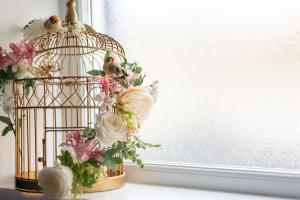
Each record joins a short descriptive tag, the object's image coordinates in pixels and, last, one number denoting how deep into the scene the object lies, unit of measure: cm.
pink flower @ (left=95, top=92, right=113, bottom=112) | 105
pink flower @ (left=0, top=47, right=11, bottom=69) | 118
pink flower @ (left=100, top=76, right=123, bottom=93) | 108
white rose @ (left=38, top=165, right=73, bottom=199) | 96
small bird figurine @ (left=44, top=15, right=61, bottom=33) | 117
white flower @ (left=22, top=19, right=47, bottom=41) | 122
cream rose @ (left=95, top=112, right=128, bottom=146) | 100
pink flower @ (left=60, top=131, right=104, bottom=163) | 102
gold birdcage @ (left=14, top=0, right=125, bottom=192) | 121
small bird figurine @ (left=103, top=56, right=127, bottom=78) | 113
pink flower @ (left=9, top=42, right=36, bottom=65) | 117
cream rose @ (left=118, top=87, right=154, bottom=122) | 106
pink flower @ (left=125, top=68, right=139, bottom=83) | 114
